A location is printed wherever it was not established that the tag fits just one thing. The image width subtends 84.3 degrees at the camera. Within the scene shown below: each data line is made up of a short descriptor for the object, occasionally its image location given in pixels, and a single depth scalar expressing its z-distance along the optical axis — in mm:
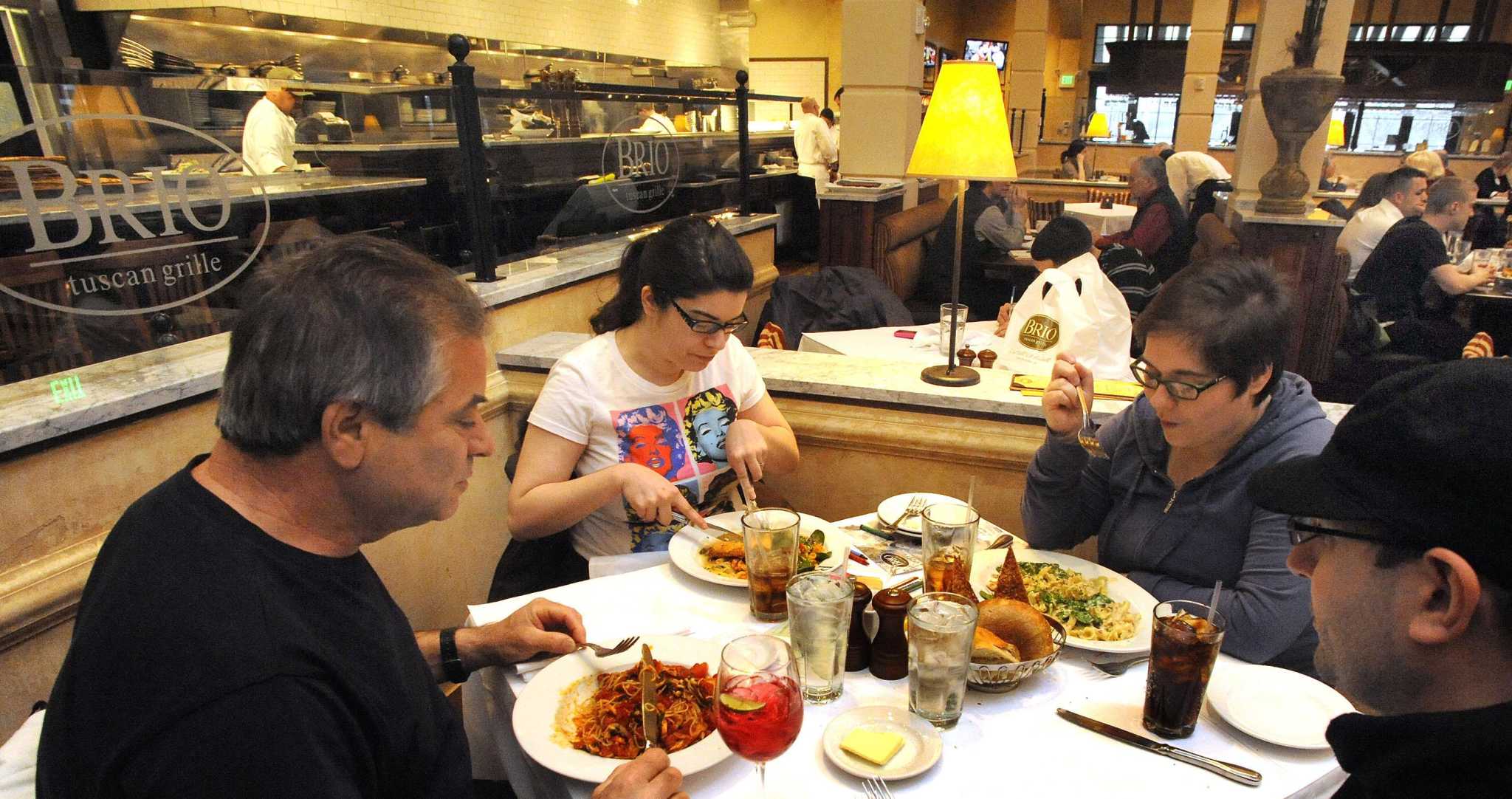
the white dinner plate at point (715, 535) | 1634
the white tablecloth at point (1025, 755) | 1107
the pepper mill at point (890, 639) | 1324
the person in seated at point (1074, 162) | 12177
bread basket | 1258
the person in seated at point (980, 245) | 6008
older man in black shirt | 825
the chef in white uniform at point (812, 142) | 9398
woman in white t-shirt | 1934
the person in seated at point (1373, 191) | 5609
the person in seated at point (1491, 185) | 10133
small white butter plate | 1111
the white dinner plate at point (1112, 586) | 1343
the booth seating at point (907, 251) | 6004
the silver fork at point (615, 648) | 1384
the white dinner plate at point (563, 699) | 1130
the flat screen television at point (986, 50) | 15797
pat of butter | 1126
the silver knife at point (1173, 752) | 1104
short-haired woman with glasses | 1473
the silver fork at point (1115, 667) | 1350
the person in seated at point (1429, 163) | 8836
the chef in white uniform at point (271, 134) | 2232
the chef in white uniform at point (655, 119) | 4043
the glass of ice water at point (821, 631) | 1239
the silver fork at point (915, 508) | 1847
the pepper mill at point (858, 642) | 1367
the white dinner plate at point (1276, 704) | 1172
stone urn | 5988
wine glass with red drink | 1033
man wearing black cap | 725
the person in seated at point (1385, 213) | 5332
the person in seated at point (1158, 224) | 5977
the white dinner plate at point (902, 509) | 1818
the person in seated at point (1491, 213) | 8336
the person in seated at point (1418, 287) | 4535
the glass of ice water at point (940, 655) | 1164
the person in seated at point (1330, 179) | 11078
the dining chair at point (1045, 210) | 9477
